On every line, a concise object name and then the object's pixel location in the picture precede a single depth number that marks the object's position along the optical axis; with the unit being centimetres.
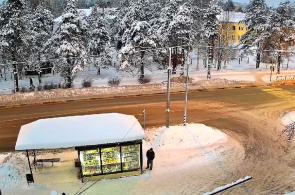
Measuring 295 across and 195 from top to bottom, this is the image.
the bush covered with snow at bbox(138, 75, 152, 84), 3653
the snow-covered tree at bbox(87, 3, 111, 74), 4334
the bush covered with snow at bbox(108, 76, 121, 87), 3519
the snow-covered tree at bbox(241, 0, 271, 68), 4447
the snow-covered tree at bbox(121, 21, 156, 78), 3506
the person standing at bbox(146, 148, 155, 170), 1597
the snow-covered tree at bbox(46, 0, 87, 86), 3241
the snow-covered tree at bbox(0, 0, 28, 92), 3039
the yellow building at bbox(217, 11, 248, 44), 6506
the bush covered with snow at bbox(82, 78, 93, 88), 3454
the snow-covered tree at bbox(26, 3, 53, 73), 3433
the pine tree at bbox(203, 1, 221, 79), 3822
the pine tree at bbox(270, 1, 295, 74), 4238
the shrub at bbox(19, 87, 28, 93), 3260
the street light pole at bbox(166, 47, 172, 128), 1983
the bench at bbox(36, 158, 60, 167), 1627
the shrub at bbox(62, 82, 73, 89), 3391
